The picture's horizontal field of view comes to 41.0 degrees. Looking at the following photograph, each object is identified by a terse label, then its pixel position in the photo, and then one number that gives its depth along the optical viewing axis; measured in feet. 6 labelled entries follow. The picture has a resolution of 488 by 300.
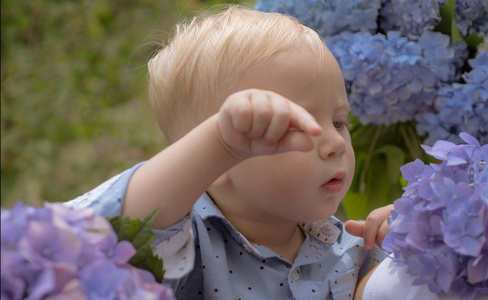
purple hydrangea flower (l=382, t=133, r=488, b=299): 2.17
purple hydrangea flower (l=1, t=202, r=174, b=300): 1.59
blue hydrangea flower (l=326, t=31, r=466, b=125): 3.58
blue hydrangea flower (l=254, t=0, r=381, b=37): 3.74
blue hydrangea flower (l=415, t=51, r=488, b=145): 3.47
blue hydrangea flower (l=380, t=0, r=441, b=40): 3.61
